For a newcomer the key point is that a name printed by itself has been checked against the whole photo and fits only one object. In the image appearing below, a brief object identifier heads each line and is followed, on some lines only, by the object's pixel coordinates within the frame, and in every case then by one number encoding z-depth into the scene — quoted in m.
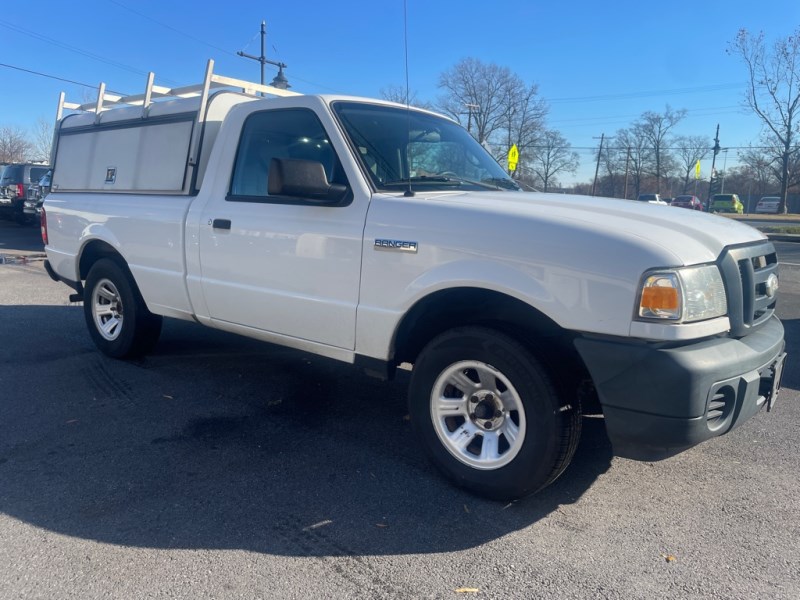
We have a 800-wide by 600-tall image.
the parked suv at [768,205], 54.09
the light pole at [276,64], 20.67
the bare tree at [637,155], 58.56
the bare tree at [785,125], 31.63
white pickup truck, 2.75
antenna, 3.59
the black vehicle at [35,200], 19.27
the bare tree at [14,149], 64.94
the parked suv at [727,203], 52.16
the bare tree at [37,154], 52.78
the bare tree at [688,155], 60.19
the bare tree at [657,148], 60.34
